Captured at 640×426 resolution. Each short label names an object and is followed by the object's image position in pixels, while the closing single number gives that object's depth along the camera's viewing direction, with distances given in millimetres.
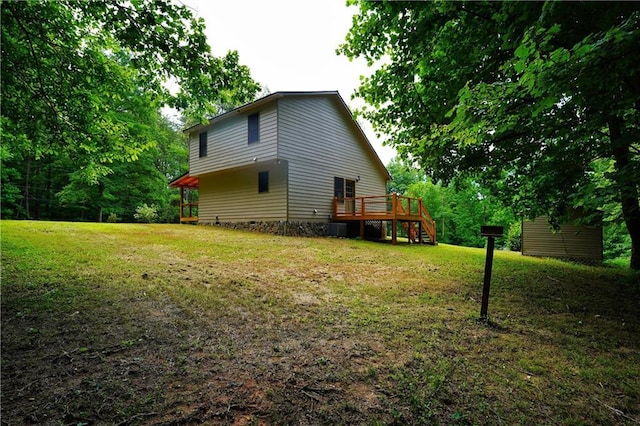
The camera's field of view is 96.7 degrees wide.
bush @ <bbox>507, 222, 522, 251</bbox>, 19891
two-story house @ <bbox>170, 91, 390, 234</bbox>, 12766
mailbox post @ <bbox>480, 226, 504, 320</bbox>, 4020
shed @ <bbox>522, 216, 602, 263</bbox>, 10445
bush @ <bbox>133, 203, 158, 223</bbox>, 20219
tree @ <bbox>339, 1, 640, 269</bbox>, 3039
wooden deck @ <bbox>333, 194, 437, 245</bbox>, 12406
